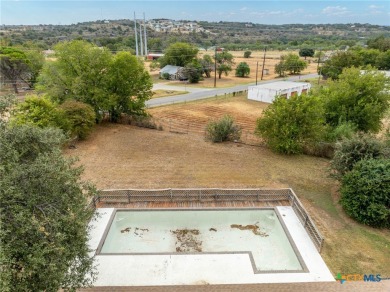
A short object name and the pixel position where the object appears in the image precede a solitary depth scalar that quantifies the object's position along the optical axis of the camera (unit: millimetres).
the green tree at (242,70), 58094
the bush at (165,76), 55228
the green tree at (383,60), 54031
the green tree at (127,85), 24172
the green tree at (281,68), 58756
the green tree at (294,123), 18594
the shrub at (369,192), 11711
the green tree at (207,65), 57353
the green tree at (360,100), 20688
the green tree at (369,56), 55031
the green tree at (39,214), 5680
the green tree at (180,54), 59750
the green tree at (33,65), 42031
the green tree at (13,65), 38500
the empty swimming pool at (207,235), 10812
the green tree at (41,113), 18280
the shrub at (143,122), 24953
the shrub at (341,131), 18781
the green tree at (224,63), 56375
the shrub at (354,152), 13547
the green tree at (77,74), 23141
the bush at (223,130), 21266
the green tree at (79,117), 20391
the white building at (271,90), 36344
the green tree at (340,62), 48938
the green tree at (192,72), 50906
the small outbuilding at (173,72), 53322
